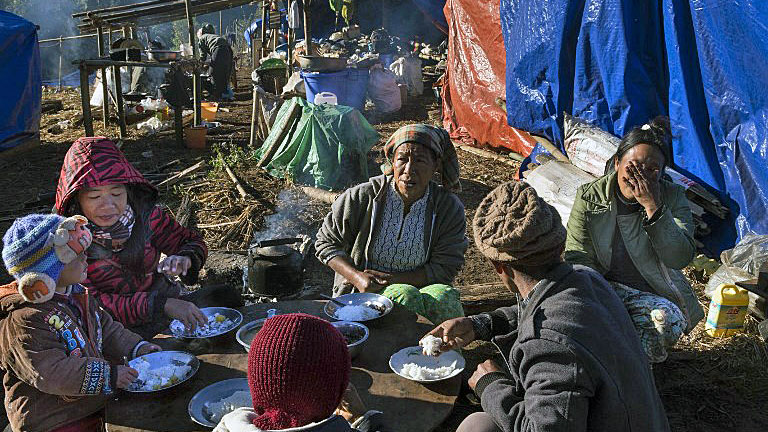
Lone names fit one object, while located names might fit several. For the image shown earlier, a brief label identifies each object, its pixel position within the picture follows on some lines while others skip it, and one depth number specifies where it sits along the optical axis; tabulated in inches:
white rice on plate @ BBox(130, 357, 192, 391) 93.3
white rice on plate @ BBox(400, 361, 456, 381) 96.0
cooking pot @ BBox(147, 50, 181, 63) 461.7
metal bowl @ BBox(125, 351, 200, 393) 99.5
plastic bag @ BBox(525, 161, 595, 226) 235.1
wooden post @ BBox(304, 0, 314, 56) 432.8
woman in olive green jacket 138.4
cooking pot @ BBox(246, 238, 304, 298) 169.8
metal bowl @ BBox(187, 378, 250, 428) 85.6
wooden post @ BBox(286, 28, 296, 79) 489.0
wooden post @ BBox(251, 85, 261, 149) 374.9
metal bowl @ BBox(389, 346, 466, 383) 99.7
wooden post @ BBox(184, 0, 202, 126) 387.2
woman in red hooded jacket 119.2
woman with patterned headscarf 147.0
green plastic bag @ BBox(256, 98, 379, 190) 300.4
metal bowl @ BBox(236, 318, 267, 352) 105.1
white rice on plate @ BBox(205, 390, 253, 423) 87.4
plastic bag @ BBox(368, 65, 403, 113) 470.0
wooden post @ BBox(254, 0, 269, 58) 607.7
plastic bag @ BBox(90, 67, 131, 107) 505.7
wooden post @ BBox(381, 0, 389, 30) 689.6
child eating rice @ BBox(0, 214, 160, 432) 86.2
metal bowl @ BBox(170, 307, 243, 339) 108.7
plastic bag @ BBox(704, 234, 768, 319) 176.5
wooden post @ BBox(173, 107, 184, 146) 398.9
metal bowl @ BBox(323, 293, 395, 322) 119.0
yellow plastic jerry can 166.9
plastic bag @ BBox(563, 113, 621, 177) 241.0
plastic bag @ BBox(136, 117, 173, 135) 436.1
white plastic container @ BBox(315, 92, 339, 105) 394.6
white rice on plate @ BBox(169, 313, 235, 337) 110.1
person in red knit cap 62.8
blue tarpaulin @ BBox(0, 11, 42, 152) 383.6
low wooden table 87.0
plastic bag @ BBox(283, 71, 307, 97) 422.9
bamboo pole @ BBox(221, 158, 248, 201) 285.5
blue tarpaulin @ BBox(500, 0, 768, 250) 195.9
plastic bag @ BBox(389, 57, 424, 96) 518.0
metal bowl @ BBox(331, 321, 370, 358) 100.4
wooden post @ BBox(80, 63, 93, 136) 362.4
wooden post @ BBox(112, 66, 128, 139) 409.1
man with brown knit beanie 73.1
